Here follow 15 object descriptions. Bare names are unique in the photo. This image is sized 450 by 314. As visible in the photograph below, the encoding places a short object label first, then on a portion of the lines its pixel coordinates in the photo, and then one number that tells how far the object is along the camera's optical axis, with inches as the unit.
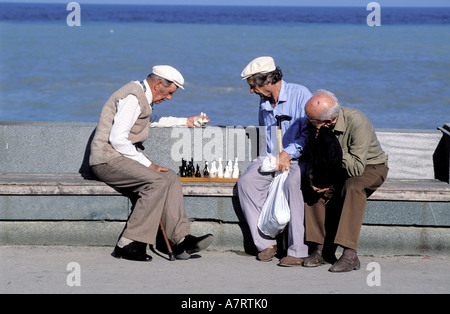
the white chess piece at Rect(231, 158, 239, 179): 254.5
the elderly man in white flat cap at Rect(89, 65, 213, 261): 235.3
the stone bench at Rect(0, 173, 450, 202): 240.2
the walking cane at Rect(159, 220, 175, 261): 237.0
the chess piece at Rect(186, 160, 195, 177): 255.1
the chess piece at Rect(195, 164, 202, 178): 255.0
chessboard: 252.7
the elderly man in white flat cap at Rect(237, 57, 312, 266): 235.8
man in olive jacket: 227.8
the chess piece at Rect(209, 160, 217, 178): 255.0
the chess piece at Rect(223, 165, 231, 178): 254.5
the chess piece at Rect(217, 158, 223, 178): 254.5
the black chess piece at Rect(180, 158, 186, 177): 255.6
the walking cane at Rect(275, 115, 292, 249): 248.5
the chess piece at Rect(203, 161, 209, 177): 257.8
